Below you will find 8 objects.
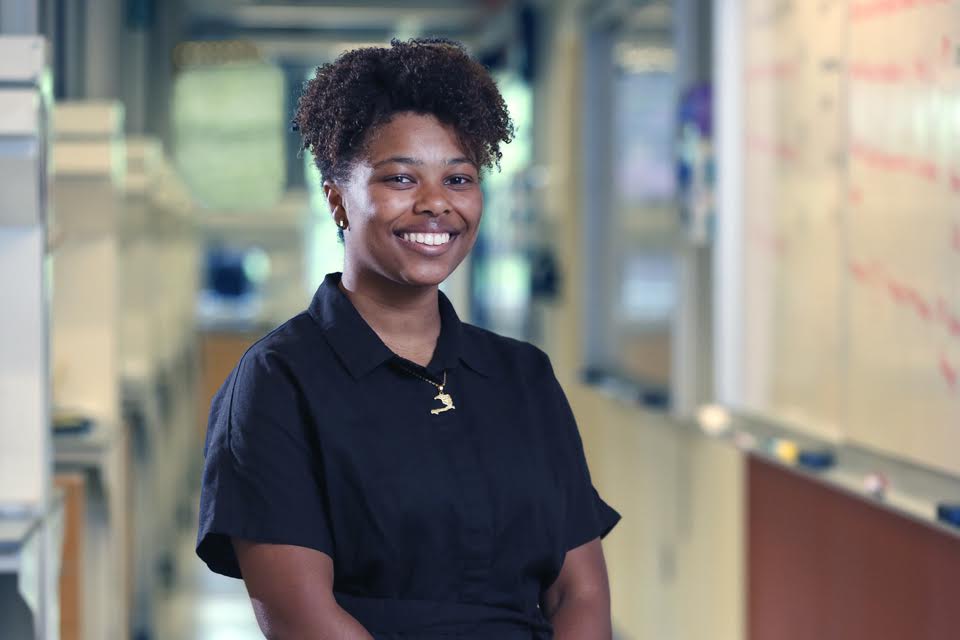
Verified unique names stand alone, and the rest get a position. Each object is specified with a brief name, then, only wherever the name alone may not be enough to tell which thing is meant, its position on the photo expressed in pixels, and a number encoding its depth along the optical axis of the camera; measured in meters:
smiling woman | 2.50
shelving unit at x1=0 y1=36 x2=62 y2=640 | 4.52
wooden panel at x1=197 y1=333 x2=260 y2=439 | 17.60
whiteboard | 4.10
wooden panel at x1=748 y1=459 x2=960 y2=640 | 4.36
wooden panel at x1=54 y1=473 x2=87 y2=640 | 6.21
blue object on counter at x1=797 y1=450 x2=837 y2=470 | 4.93
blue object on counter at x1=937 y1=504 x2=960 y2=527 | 3.86
